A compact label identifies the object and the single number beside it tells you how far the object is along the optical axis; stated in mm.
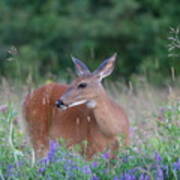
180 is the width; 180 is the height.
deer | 14445
